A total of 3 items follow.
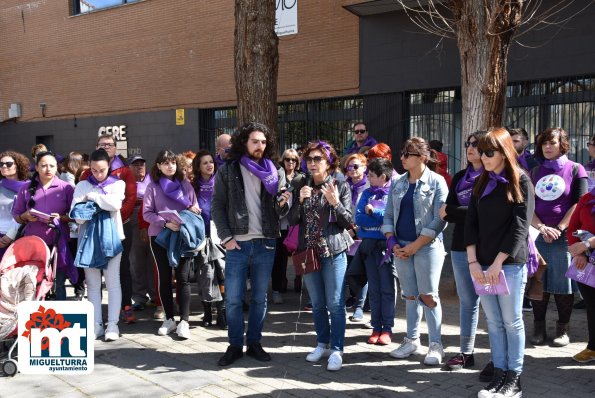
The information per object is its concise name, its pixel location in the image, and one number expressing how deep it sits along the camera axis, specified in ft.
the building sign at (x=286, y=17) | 43.16
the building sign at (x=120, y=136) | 53.88
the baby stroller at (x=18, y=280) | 16.58
